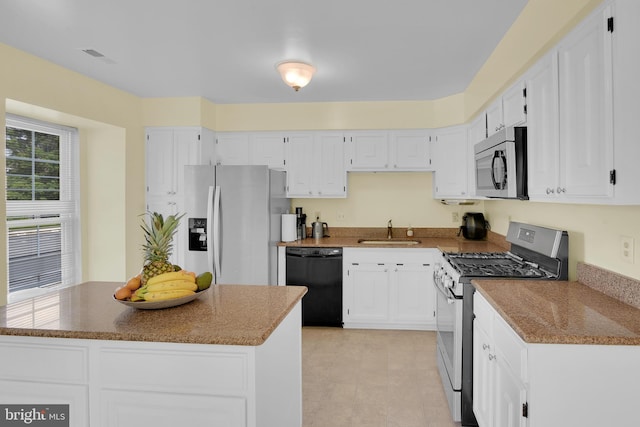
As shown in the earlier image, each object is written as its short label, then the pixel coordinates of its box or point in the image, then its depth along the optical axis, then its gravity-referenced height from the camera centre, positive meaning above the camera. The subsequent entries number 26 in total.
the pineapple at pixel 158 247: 1.87 -0.17
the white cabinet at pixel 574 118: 1.59 +0.42
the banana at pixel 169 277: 1.82 -0.30
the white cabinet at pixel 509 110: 2.48 +0.68
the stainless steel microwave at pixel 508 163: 2.45 +0.29
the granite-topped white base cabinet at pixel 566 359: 1.47 -0.56
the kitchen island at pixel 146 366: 1.52 -0.60
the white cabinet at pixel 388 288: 4.32 -0.84
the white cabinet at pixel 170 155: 4.52 +0.61
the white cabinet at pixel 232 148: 4.83 +0.73
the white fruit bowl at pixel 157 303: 1.78 -0.41
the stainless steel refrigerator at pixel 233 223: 4.13 -0.13
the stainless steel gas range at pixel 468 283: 2.49 -0.48
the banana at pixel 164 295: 1.79 -0.38
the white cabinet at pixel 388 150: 4.64 +0.67
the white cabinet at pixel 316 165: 4.72 +0.52
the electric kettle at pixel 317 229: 4.90 -0.23
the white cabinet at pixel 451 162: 4.34 +0.52
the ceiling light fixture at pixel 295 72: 3.27 +1.11
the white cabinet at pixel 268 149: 4.78 +0.71
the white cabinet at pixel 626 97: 1.45 +0.40
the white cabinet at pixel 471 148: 3.86 +0.63
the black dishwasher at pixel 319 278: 4.40 -0.73
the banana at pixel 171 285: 1.81 -0.34
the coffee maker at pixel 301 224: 4.78 -0.17
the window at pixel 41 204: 3.51 +0.06
